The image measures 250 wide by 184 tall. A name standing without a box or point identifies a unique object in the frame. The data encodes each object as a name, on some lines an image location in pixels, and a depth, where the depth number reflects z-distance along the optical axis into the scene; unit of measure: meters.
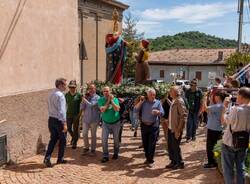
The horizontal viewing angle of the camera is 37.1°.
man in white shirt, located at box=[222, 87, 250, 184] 5.03
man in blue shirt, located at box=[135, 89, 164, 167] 7.71
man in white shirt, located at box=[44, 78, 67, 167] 7.47
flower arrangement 11.36
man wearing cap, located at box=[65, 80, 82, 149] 9.14
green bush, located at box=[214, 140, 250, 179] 6.10
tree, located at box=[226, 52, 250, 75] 19.38
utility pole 19.31
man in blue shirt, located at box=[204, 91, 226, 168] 7.08
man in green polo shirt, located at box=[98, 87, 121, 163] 7.97
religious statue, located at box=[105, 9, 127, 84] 12.20
